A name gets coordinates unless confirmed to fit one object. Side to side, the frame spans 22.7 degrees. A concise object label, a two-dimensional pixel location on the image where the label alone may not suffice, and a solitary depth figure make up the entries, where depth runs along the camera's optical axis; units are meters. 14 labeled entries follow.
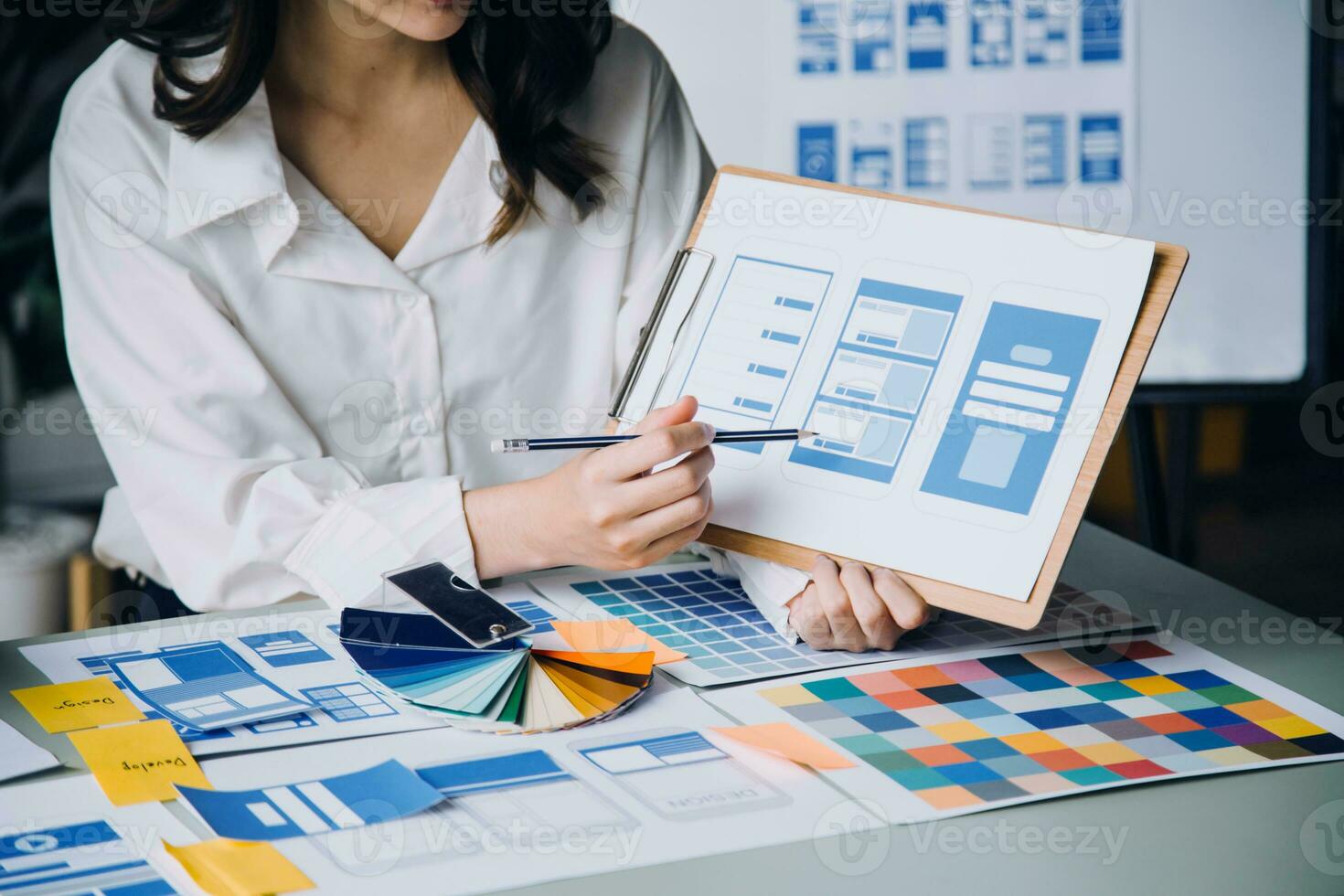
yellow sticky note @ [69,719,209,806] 1.66
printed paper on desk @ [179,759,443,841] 1.63
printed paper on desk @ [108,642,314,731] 1.73
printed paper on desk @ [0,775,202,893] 1.59
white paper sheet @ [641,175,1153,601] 1.82
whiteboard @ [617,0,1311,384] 2.40
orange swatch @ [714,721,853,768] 1.70
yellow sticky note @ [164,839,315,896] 1.58
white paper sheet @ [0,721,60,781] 1.68
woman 1.91
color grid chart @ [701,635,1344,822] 1.69
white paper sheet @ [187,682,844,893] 1.61
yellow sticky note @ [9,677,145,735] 1.73
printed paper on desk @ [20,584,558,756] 1.72
